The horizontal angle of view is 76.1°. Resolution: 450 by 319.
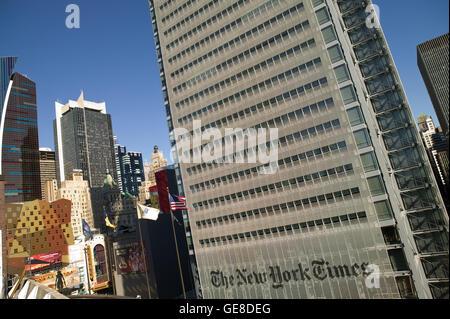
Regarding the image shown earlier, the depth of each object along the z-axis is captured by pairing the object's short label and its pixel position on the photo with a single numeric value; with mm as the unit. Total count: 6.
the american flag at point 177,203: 39591
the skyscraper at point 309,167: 38406
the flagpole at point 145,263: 72744
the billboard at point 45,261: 72375
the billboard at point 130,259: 78688
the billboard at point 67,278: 73456
